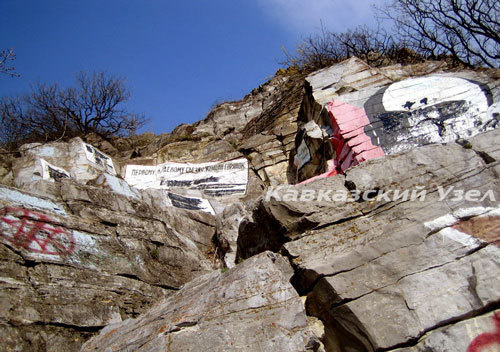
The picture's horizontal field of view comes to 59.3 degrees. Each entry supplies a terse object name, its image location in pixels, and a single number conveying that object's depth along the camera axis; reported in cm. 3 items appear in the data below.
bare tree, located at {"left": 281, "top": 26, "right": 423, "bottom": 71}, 1391
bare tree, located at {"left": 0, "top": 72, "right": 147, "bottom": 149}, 1873
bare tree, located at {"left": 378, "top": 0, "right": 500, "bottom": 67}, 1048
